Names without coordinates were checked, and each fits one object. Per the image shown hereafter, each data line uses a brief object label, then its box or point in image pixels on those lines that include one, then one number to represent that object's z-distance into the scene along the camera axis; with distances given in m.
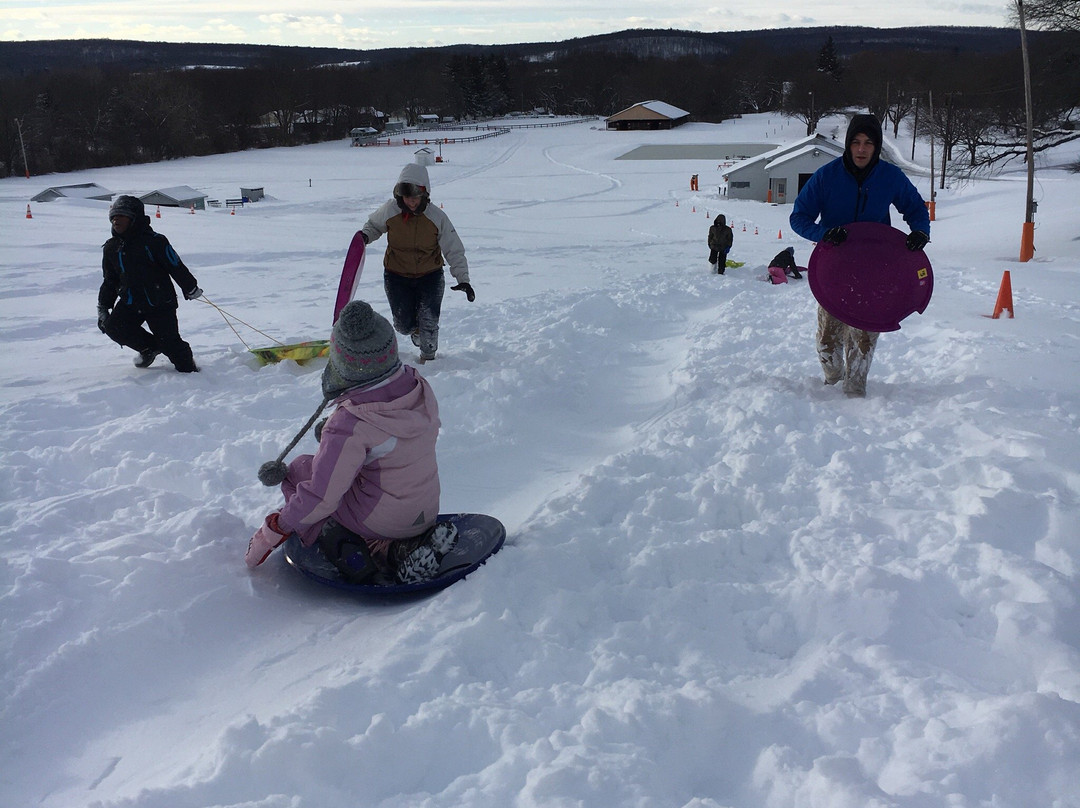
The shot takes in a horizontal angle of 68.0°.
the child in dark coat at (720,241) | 14.87
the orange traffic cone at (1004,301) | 8.65
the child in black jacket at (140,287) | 7.02
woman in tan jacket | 7.19
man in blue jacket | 5.54
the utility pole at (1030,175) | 16.36
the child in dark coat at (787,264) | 14.41
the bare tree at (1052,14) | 18.03
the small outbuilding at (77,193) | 36.16
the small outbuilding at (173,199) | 37.19
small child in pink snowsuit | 3.54
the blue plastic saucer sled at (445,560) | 3.81
